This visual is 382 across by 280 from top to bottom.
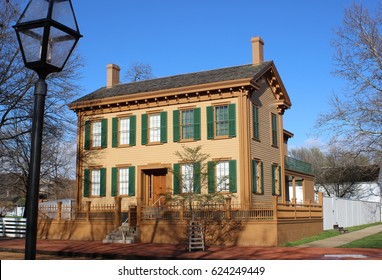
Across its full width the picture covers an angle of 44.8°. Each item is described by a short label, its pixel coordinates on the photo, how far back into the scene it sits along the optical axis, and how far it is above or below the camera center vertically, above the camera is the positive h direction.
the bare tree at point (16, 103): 24.12 +5.39
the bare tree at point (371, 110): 21.19 +4.17
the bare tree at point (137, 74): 55.47 +15.35
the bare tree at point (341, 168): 22.91 +1.96
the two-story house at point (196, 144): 22.33 +3.20
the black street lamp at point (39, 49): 4.61 +1.60
